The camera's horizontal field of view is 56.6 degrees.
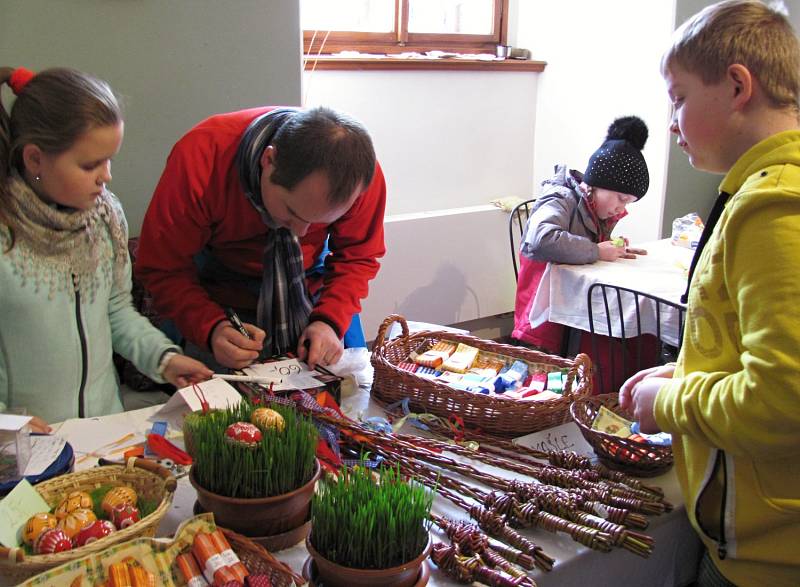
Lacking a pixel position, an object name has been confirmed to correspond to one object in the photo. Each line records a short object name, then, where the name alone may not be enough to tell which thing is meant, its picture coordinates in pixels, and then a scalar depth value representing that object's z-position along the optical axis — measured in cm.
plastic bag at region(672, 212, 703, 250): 336
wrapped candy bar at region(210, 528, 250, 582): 96
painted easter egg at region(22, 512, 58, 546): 100
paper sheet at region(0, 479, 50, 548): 99
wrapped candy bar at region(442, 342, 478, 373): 175
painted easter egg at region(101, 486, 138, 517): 107
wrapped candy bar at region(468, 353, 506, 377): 175
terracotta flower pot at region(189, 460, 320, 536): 106
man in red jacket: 156
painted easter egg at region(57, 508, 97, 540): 102
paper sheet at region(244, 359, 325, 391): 154
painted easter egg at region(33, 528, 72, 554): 97
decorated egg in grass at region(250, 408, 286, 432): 117
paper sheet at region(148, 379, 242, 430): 143
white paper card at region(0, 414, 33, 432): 112
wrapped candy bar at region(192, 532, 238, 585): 95
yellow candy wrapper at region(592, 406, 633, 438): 144
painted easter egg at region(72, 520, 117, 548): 99
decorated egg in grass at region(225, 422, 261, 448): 110
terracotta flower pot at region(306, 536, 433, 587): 92
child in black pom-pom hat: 304
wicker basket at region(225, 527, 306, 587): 96
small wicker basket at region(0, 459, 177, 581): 94
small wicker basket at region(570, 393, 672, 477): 132
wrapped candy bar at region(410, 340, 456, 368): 176
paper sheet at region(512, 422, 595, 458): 146
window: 373
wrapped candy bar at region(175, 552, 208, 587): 95
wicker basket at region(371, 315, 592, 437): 149
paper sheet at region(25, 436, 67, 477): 117
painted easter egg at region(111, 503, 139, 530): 104
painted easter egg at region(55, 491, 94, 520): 106
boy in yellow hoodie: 97
